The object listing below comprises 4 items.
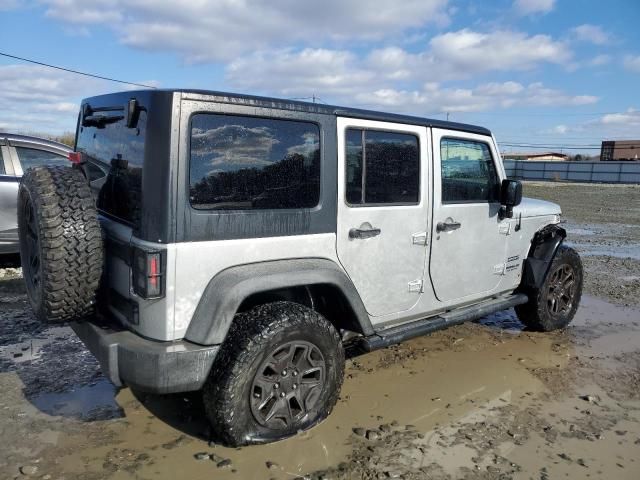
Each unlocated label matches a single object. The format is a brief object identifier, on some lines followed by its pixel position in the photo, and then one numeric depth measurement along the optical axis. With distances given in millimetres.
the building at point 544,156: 77150
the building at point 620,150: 59375
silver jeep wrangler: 2641
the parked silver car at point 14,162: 6312
